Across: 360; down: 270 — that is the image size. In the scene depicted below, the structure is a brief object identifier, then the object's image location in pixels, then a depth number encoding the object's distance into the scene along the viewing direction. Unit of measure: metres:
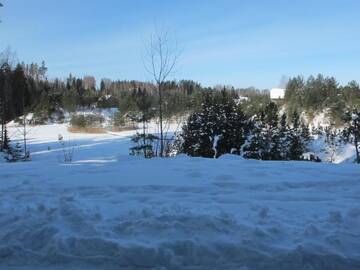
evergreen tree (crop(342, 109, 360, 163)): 28.04
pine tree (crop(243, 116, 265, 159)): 24.16
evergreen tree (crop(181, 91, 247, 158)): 24.55
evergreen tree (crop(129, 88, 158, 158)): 13.70
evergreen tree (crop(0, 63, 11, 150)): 21.11
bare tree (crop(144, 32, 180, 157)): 12.70
